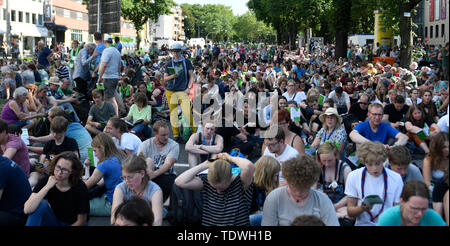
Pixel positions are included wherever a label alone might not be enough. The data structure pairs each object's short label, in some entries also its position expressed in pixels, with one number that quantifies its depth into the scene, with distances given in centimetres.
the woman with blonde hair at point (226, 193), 479
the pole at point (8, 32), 3879
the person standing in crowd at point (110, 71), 1226
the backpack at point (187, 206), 586
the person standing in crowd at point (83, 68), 1349
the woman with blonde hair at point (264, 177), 523
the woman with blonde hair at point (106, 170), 643
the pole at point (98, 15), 1430
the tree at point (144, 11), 7469
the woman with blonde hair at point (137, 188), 507
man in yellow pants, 1112
